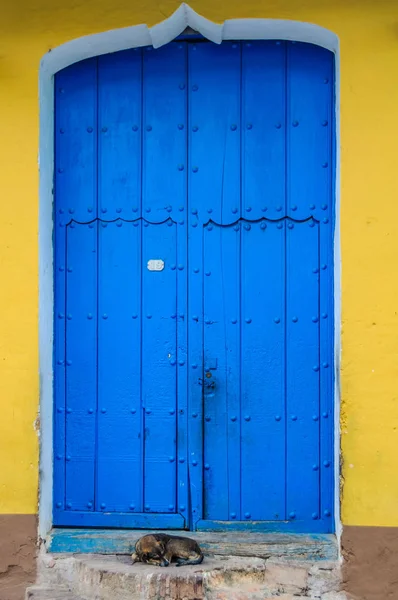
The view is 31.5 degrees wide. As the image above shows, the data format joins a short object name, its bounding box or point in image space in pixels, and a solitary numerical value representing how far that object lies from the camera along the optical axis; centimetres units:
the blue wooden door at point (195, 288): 341
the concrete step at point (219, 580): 314
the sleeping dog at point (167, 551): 319
